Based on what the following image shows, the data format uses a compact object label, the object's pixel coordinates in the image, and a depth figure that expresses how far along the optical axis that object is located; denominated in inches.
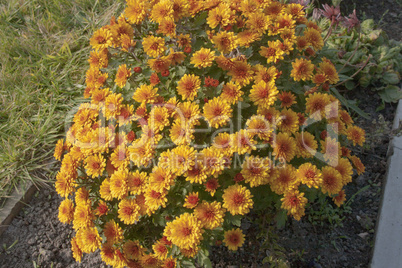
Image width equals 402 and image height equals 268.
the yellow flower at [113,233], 50.7
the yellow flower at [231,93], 51.0
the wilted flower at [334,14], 57.5
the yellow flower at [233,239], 53.2
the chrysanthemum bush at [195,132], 49.7
